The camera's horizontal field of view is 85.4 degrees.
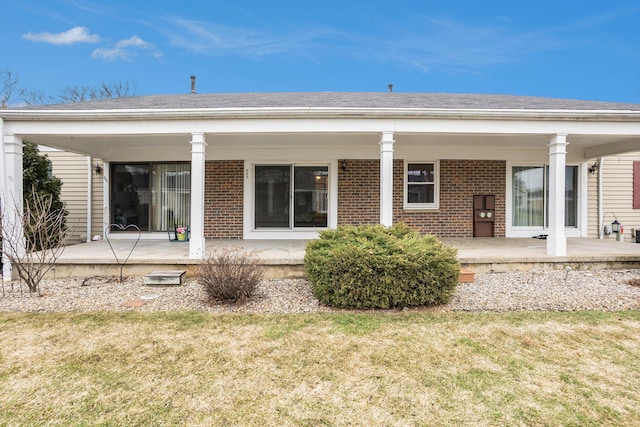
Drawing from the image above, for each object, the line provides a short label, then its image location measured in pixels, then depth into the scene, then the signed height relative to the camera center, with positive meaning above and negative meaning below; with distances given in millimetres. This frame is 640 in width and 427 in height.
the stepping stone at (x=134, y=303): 4570 -1250
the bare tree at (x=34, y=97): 19547 +6442
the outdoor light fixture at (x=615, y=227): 9367 -351
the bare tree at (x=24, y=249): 5039 -625
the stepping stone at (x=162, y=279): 5504 -1097
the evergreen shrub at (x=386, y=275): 4230 -773
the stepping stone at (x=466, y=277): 5586 -1039
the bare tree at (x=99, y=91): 21516 +7434
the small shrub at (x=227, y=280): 4551 -920
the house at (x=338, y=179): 8250 +868
